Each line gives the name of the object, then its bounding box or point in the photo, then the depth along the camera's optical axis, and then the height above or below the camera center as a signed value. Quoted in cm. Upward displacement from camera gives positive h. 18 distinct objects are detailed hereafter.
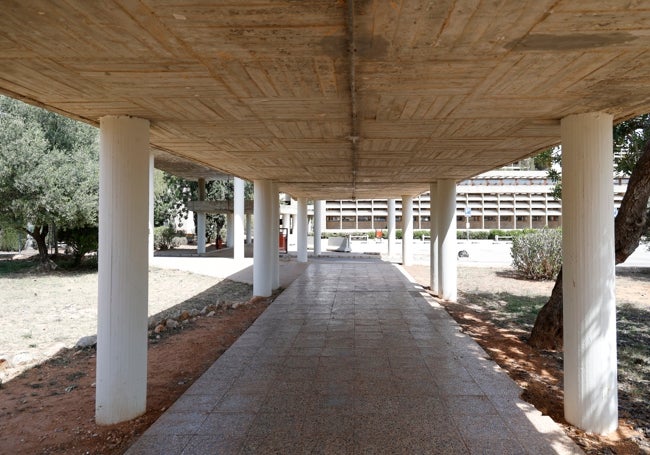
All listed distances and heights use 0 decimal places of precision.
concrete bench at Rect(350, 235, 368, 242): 4301 -35
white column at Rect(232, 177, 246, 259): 2097 +71
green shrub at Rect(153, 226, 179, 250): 2899 -26
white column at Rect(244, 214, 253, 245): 3203 +41
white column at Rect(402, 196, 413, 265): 1978 +2
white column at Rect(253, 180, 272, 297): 1111 -16
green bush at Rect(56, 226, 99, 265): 1781 -16
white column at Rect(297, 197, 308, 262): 2108 +17
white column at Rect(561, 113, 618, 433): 412 -43
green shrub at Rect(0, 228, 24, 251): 2751 -51
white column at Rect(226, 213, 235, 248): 3069 +40
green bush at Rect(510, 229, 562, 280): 1528 -74
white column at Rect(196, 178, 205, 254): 2553 +51
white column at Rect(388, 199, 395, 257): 2416 +35
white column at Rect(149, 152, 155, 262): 1999 +43
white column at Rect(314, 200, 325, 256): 2494 +21
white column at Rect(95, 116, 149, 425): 426 -38
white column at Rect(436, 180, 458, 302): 1085 -11
